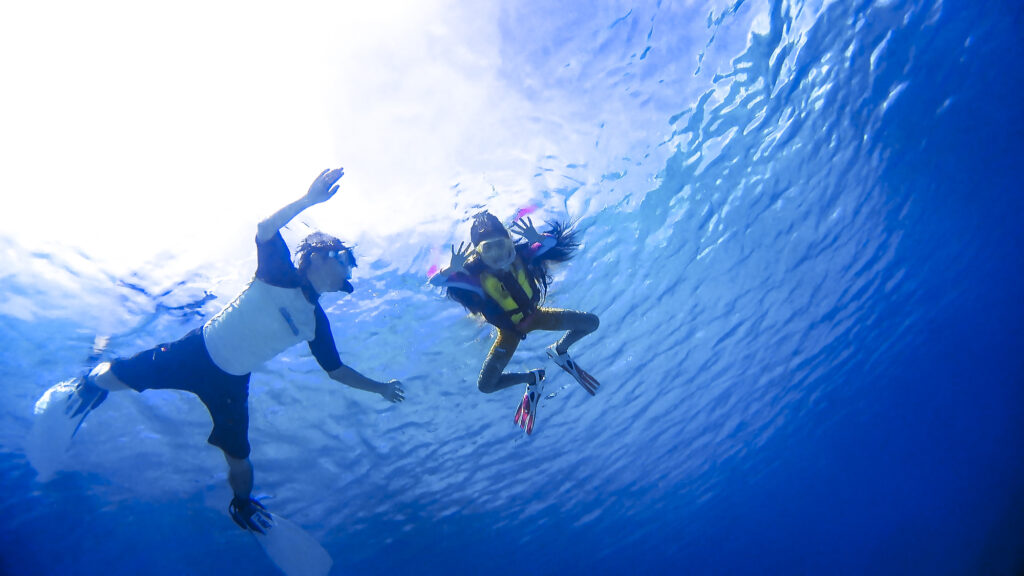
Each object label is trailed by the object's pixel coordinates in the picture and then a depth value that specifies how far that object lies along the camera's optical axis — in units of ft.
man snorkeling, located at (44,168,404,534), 17.34
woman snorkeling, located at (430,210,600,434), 18.02
